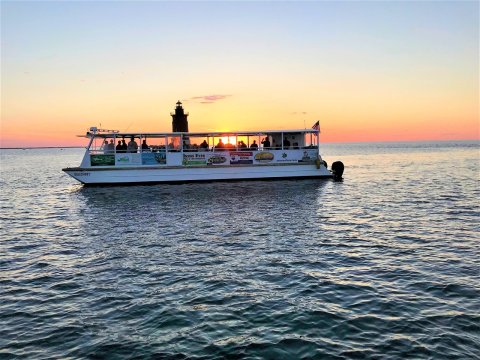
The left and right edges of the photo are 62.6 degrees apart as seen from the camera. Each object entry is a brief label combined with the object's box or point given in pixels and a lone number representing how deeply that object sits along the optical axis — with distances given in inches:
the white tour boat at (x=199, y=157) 1234.6
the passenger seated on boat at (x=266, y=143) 1330.1
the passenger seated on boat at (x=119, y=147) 1251.4
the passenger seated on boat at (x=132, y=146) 1249.8
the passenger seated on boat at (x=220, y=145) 1312.7
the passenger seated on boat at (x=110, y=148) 1247.5
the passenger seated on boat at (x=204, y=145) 1314.6
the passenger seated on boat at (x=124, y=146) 1258.1
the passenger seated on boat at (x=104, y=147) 1245.1
